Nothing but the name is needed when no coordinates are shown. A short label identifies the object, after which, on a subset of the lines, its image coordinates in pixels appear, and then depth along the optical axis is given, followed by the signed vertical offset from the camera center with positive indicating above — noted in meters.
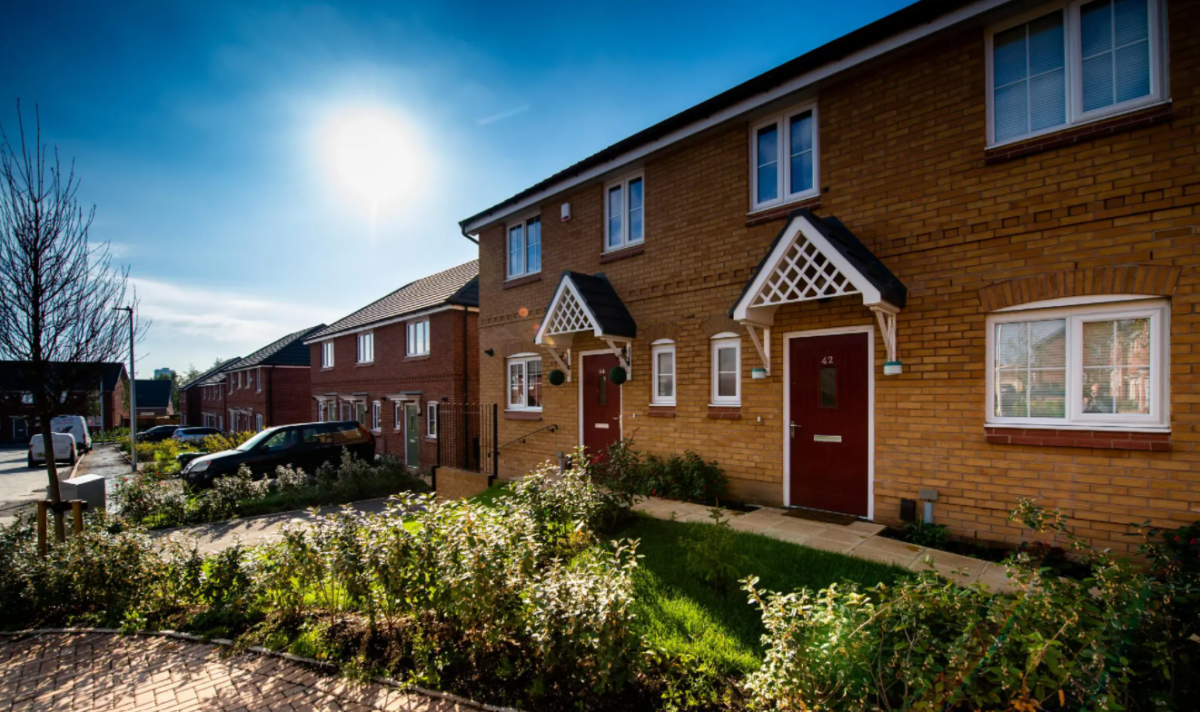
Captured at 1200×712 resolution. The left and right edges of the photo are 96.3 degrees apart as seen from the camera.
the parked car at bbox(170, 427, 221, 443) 29.12 -4.03
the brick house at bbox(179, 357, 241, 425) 49.69 -3.40
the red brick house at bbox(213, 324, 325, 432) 31.70 -1.36
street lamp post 21.34 -2.11
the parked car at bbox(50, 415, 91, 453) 32.60 -3.84
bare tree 6.85 +0.73
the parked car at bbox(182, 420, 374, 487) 14.15 -2.46
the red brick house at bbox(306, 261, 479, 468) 17.58 +0.15
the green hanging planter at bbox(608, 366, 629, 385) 9.46 -0.20
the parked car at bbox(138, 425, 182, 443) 36.78 -4.77
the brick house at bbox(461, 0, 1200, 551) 4.99 +1.05
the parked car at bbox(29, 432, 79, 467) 26.26 -4.22
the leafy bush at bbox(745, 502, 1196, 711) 2.24 -1.33
